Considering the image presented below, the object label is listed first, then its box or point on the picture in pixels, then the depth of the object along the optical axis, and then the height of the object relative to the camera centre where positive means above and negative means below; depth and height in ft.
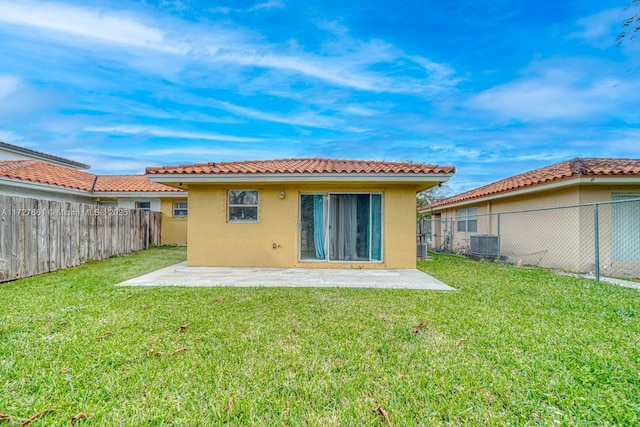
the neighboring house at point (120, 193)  51.03 +4.91
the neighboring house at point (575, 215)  31.40 +0.46
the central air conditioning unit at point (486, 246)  42.80 -3.63
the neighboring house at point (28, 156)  62.59 +14.19
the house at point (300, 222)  32.07 -0.12
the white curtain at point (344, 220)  32.96 +0.05
